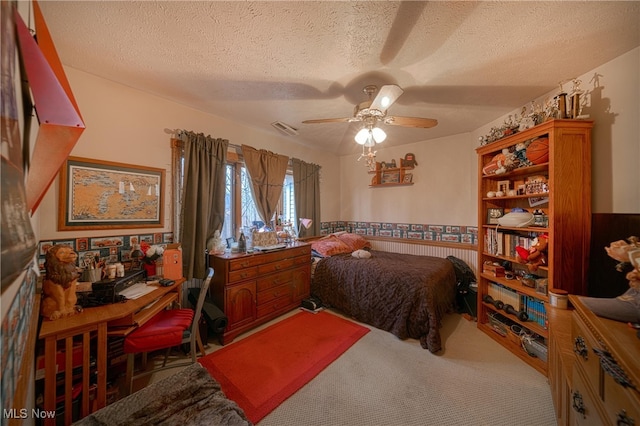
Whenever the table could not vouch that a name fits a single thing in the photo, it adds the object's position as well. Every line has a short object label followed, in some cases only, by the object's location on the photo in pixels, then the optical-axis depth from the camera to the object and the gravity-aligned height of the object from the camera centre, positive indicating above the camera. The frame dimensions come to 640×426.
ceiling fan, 1.76 +0.86
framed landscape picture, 1.79 +0.16
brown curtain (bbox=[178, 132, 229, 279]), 2.36 +0.19
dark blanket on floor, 1.20 -1.12
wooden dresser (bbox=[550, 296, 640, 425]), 0.71 -0.59
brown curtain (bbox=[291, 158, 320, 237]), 3.67 +0.38
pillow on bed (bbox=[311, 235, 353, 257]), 3.27 -0.50
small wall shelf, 3.87 +0.69
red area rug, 1.64 -1.31
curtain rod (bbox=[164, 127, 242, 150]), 2.32 +0.86
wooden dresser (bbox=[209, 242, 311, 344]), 2.29 -0.82
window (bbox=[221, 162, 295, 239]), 2.94 +0.14
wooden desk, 1.15 -0.72
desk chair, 1.52 -0.87
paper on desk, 1.60 -0.59
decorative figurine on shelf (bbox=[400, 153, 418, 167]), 3.79 +0.93
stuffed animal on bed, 3.16 -0.57
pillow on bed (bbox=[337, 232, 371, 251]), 3.64 -0.45
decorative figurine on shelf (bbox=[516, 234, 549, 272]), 1.91 -0.34
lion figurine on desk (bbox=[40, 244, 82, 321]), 1.29 -0.42
